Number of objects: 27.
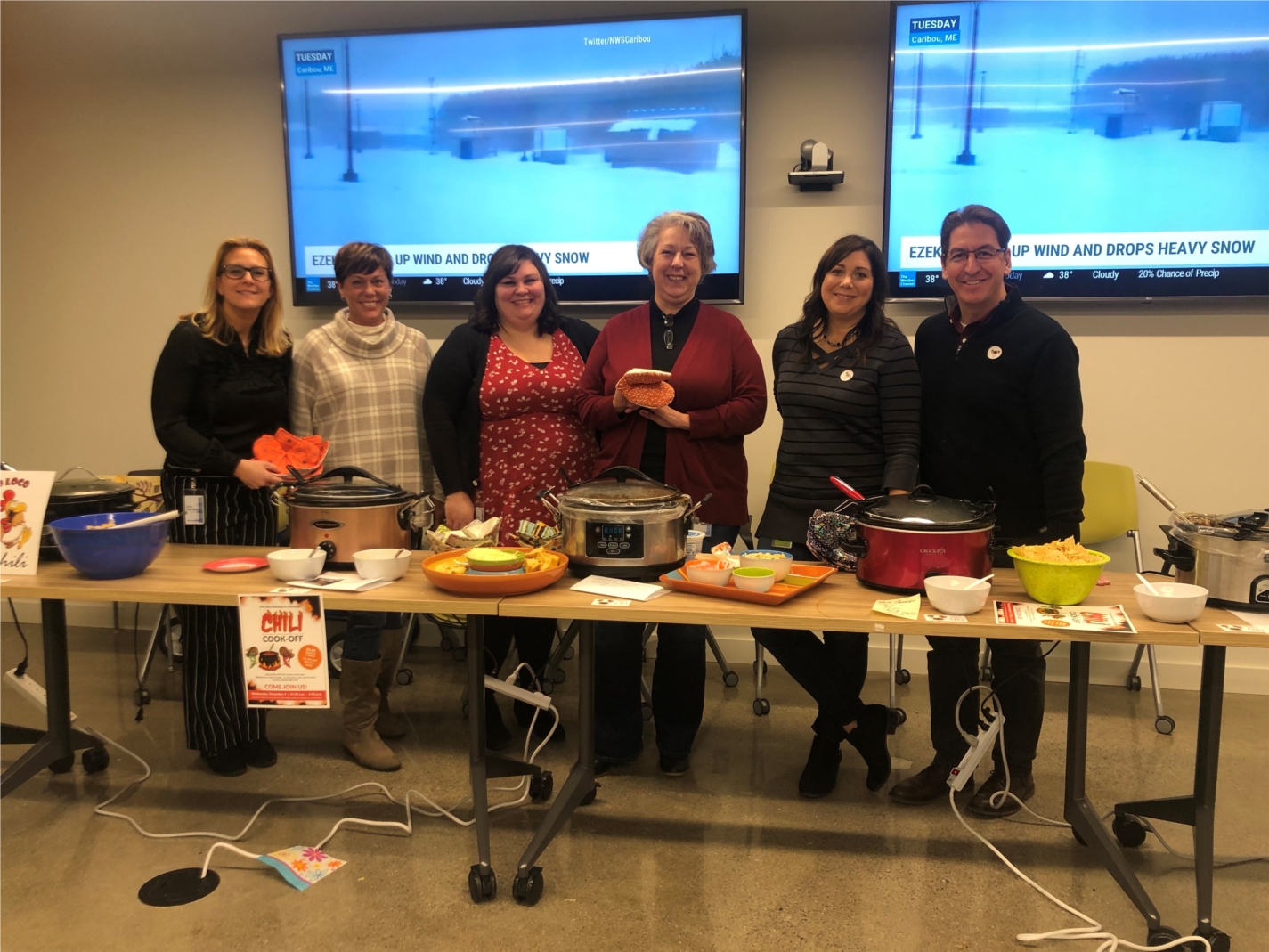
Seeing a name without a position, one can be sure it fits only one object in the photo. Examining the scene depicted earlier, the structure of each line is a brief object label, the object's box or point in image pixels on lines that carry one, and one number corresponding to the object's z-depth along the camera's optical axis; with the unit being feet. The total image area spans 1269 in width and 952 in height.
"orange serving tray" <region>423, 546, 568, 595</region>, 6.30
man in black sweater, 7.53
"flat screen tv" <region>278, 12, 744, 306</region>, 11.59
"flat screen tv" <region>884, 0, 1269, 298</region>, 10.36
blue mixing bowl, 6.68
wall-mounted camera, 11.37
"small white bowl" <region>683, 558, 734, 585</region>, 6.35
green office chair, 11.22
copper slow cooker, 6.91
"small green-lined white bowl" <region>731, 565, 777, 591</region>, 6.25
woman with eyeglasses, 8.27
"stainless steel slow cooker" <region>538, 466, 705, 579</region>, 6.71
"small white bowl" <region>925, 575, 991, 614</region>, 5.82
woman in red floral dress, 8.86
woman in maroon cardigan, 8.23
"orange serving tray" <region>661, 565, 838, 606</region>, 6.17
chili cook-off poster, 6.18
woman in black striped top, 7.86
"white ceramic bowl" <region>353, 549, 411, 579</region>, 6.69
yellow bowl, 5.99
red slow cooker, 6.27
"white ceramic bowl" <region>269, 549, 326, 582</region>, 6.60
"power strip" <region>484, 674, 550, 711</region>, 7.19
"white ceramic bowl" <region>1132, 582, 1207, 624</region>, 5.72
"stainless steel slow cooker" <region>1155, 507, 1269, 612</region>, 5.90
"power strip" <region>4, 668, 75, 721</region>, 8.22
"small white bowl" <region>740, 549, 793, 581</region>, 6.54
